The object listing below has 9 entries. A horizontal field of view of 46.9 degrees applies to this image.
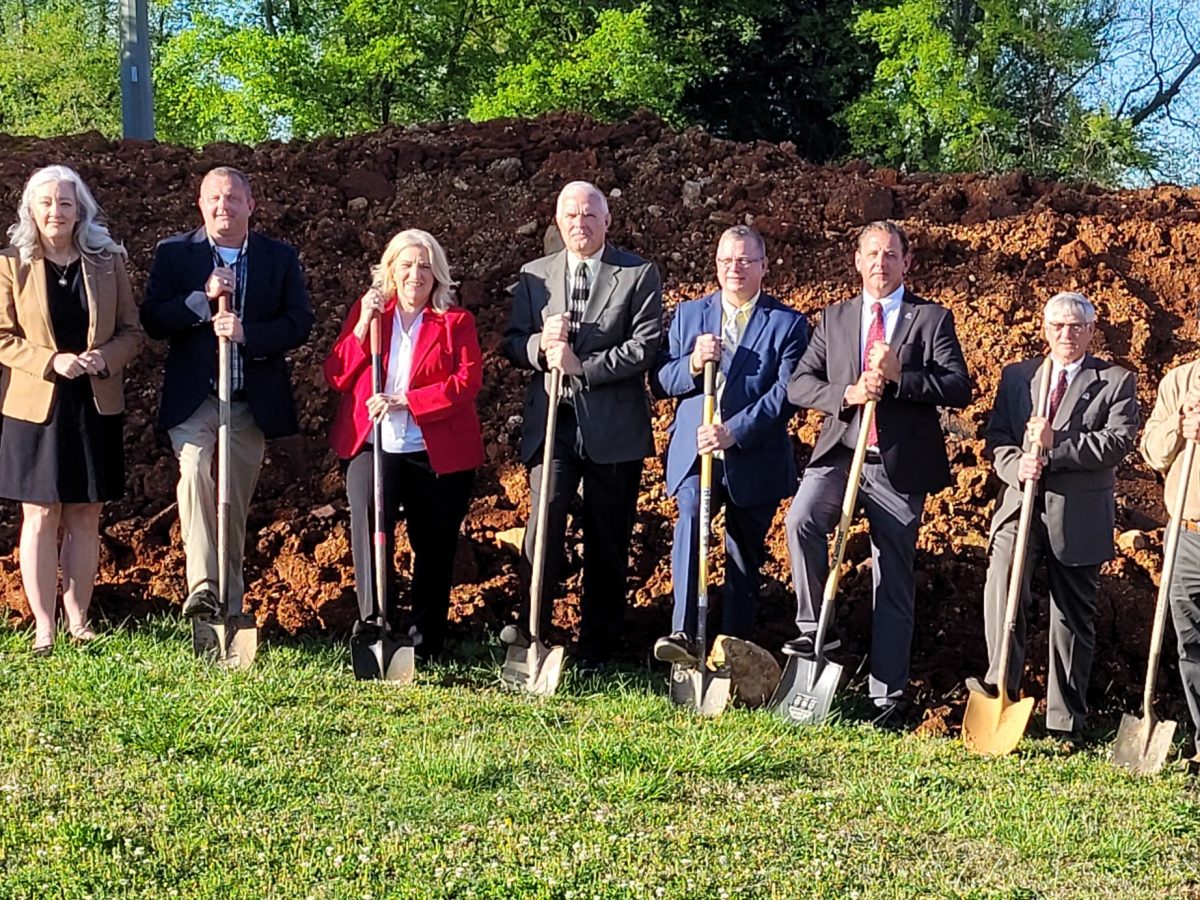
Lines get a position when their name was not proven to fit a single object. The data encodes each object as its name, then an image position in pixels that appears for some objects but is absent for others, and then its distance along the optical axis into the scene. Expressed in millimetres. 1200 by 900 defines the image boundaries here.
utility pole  11648
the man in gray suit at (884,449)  5801
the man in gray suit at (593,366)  6039
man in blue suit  5953
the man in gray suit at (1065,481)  5609
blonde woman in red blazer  6074
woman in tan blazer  6055
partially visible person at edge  5516
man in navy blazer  6172
